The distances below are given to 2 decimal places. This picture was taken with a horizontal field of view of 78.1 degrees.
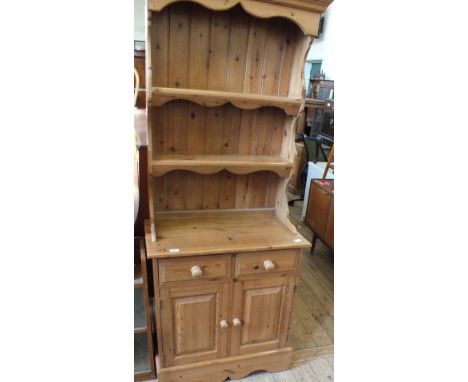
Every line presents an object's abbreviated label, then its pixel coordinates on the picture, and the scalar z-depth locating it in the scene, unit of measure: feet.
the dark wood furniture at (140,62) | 7.48
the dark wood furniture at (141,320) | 4.47
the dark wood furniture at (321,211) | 8.12
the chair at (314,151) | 11.99
